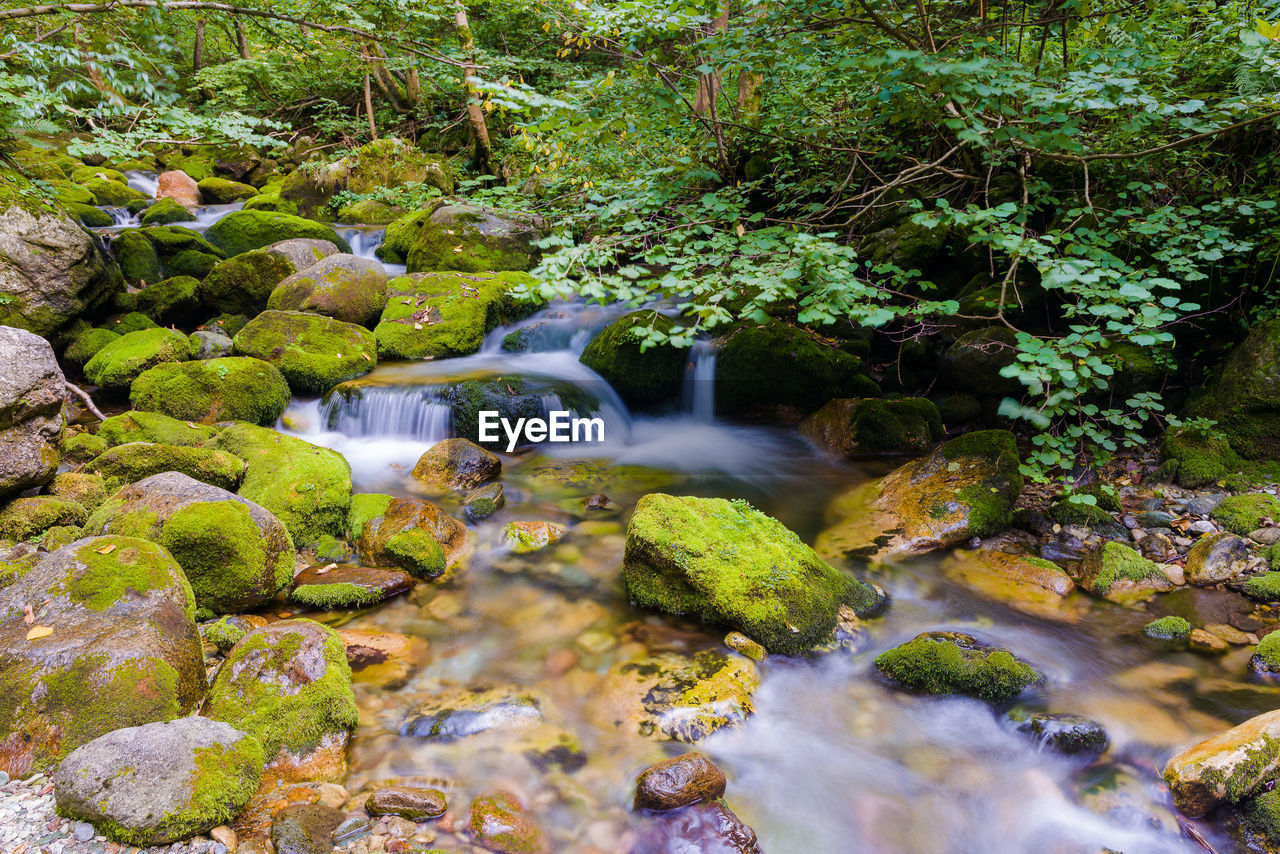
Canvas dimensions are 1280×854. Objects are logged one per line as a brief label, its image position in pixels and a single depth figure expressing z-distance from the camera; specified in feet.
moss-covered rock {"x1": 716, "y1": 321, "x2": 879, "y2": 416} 24.48
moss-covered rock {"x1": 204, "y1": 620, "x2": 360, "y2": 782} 9.51
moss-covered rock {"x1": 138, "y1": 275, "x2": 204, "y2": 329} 28.96
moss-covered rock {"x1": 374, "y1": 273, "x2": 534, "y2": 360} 28.32
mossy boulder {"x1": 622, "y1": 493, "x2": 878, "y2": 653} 12.97
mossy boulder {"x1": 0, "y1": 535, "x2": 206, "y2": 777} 8.36
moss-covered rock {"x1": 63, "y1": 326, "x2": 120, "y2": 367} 25.11
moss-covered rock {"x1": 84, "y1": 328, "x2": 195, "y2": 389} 22.81
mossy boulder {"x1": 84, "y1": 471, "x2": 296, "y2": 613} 12.80
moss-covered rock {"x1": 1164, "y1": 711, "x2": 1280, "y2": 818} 8.96
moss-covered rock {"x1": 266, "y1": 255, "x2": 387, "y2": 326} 28.45
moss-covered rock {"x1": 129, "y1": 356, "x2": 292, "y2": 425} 20.90
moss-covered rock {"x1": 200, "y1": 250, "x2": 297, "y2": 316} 29.91
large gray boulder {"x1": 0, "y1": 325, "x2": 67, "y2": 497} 14.01
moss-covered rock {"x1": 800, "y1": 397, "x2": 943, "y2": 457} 22.21
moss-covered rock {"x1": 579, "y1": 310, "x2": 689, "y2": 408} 26.76
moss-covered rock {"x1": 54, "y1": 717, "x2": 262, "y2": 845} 7.05
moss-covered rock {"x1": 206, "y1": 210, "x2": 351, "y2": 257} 36.42
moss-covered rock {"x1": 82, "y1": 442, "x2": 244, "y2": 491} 16.05
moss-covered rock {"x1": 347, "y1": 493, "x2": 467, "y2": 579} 15.74
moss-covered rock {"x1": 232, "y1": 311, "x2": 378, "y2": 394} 24.72
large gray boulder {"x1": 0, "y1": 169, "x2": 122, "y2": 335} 23.56
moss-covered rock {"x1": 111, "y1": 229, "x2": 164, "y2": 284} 31.24
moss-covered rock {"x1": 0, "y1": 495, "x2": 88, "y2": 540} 13.65
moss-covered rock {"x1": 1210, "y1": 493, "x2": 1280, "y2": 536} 15.03
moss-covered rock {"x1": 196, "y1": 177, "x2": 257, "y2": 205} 50.21
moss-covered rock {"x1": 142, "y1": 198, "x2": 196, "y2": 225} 41.24
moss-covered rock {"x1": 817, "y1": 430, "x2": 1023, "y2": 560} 16.74
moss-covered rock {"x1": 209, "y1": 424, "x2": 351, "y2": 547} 16.49
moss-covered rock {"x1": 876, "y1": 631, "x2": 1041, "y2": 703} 11.59
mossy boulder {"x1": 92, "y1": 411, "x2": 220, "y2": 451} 18.18
